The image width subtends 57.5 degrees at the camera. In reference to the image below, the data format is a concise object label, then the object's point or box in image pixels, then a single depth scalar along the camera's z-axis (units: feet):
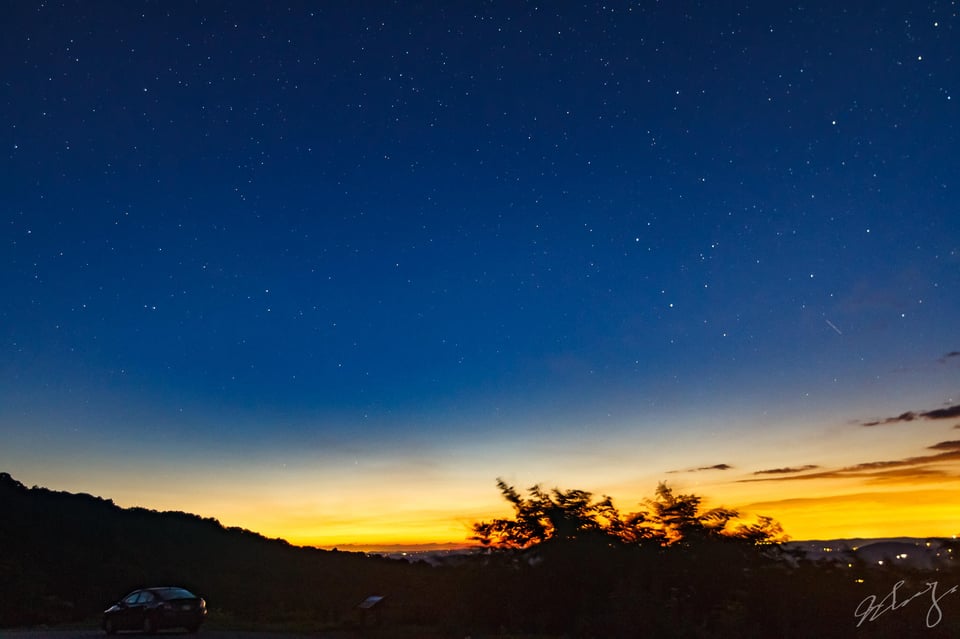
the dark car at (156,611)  89.66
